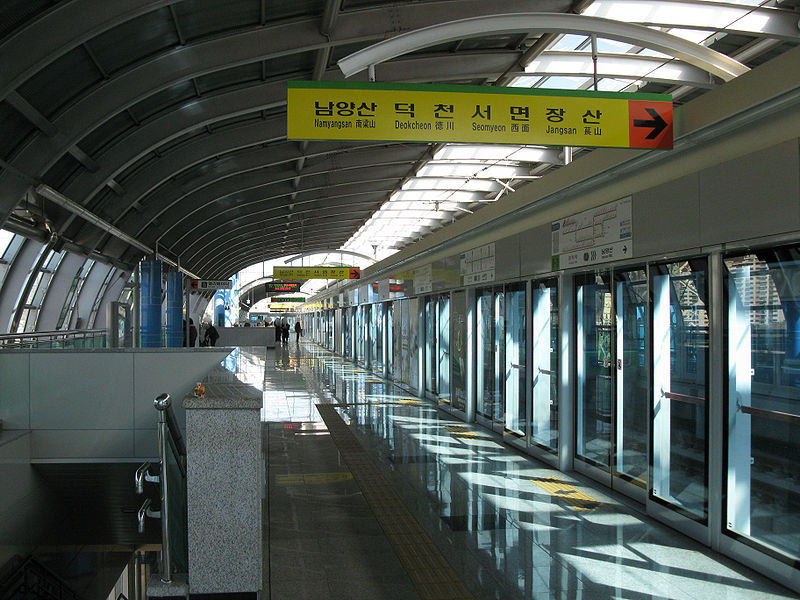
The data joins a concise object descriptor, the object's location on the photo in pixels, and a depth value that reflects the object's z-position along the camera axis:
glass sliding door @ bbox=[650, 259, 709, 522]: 4.86
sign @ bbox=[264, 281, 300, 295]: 33.50
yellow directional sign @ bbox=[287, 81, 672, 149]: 5.05
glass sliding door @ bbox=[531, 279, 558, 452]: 7.34
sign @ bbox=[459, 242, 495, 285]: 8.95
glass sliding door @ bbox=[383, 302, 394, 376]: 17.56
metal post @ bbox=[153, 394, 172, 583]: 3.70
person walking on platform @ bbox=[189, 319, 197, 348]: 22.43
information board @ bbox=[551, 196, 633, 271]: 5.70
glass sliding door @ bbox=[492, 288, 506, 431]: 8.95
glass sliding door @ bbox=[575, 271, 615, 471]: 6.39
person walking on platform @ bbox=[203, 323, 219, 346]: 25.95
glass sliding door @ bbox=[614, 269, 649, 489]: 5.78
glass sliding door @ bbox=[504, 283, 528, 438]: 8.23
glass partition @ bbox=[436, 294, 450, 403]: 11.86
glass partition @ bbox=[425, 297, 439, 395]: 12.60
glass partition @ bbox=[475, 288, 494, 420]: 9.55
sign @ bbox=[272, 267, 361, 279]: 24.81
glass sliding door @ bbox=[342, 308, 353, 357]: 27.28
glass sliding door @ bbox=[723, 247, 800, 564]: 4.12
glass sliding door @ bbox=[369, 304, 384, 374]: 19.55
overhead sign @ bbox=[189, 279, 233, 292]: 26.41
